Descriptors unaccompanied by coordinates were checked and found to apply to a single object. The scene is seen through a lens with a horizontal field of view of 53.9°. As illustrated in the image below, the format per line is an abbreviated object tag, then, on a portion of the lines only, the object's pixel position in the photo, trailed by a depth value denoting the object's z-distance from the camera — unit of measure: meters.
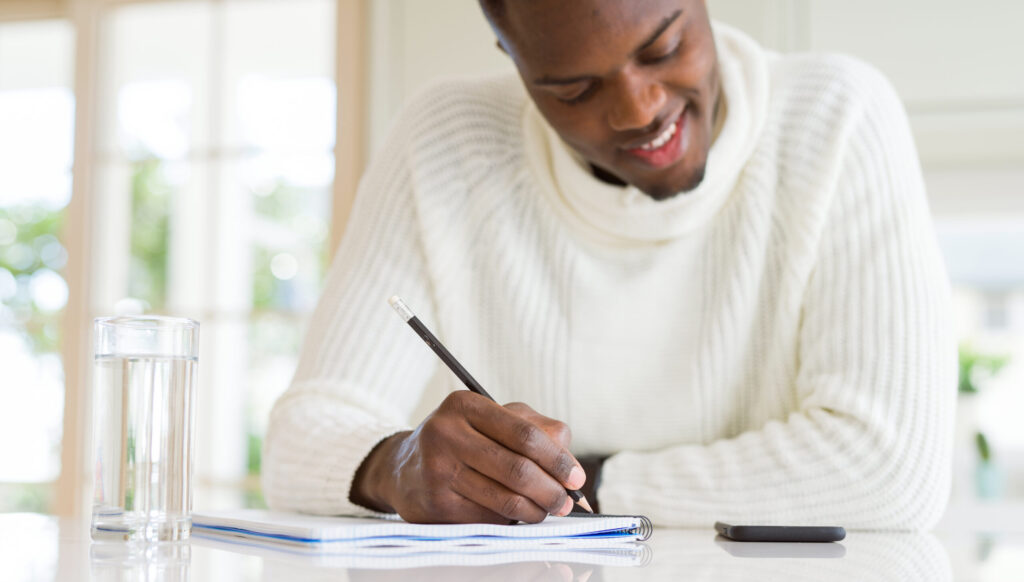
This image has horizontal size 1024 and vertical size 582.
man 1.05
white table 0.58
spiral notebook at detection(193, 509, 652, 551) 0.69
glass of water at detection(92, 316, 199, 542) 0.73
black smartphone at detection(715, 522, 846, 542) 0.79
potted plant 2.28
